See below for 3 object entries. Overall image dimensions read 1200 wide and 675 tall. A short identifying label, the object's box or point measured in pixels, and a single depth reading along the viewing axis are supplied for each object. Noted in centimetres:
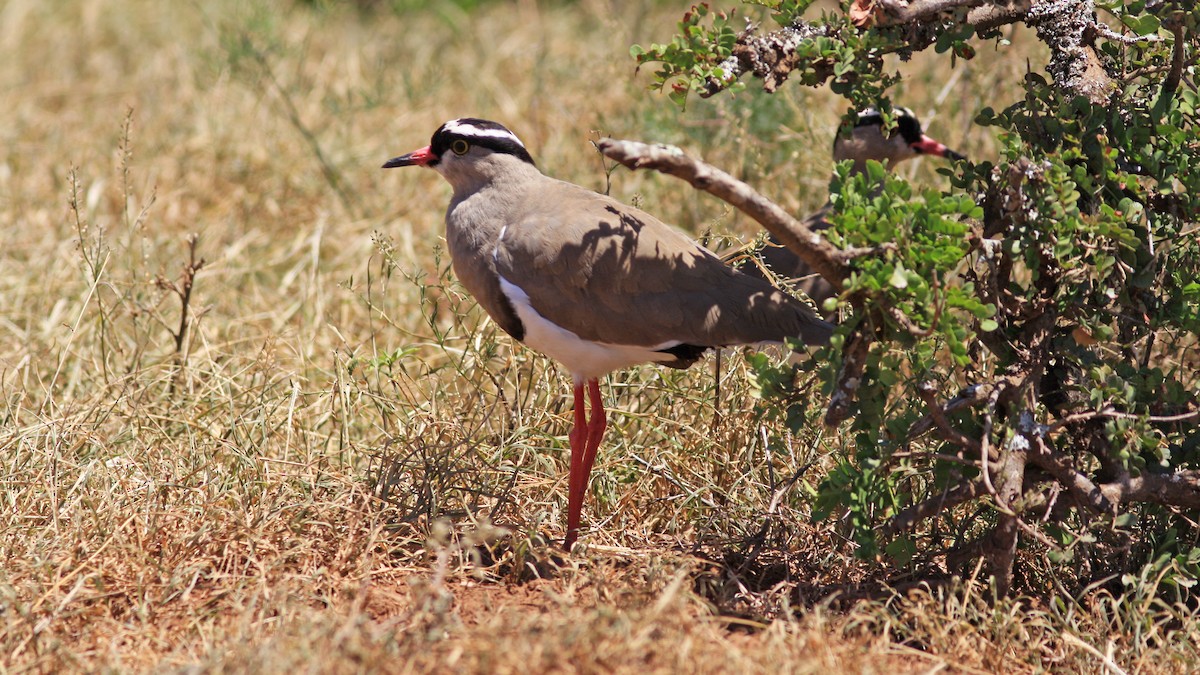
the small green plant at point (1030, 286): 637
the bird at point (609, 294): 760
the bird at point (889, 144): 1179
